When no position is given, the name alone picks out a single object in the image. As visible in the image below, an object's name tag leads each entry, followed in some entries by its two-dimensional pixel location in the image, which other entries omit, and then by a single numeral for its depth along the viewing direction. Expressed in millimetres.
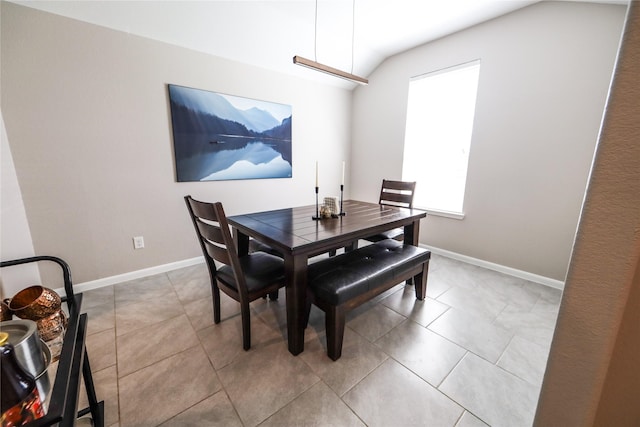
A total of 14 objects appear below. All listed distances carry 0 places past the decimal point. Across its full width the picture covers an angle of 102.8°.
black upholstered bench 1473
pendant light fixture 1920
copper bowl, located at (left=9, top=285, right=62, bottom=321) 722
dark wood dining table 1452
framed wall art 2514
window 2857
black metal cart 496
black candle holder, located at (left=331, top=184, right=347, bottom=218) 2053
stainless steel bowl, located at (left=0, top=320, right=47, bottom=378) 537
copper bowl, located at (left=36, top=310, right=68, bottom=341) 722
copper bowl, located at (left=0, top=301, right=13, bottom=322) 721
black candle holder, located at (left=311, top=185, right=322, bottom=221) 1983
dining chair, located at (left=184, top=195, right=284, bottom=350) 1408
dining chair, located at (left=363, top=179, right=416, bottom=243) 2498
